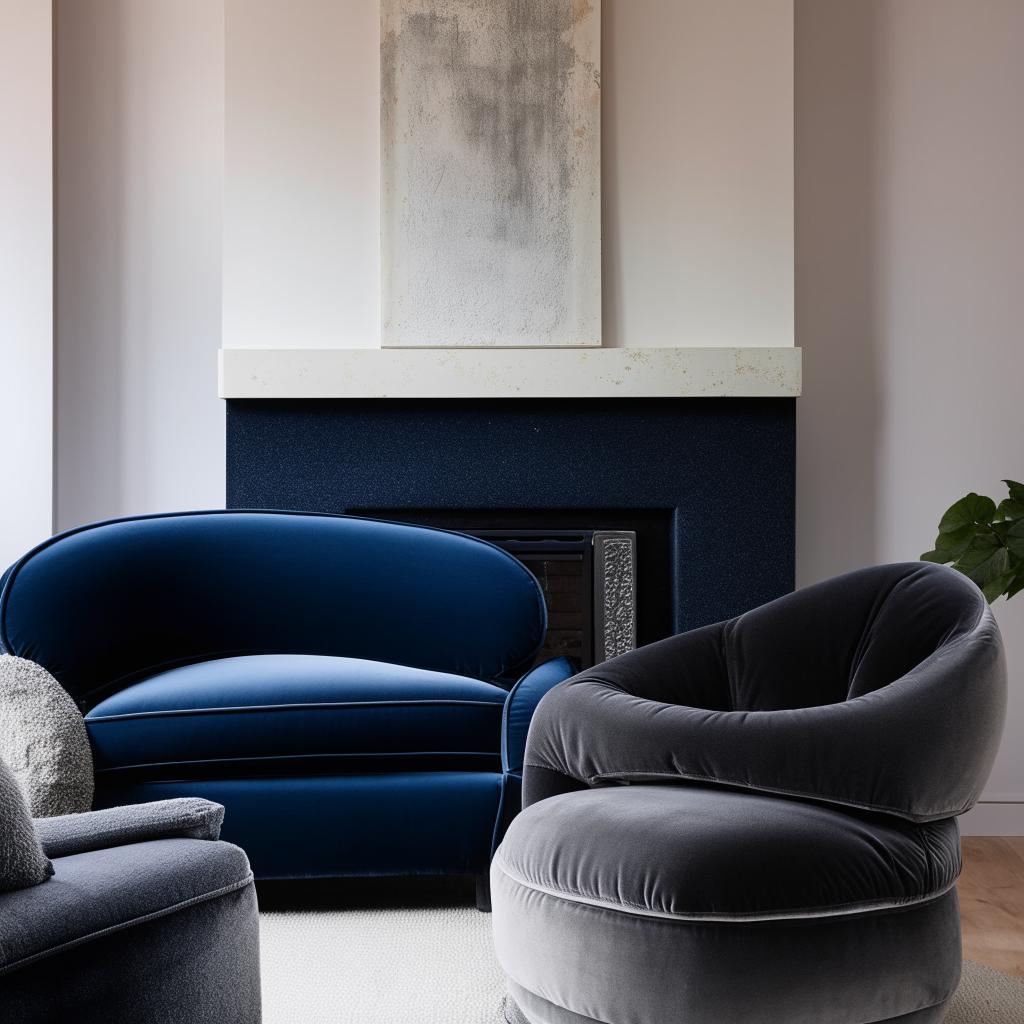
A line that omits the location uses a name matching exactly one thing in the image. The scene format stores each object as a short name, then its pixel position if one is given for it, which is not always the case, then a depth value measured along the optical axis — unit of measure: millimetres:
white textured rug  1739
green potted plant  2719
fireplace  3178
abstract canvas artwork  3137
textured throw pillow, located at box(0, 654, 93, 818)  1988
